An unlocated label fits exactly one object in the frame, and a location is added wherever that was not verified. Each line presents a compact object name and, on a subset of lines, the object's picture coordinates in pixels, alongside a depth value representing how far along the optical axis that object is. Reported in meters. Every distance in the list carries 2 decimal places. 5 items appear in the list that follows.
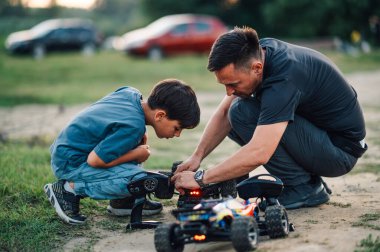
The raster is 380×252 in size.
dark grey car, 28.16
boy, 4.78
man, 4.60
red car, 25.41
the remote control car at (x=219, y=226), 3.91
